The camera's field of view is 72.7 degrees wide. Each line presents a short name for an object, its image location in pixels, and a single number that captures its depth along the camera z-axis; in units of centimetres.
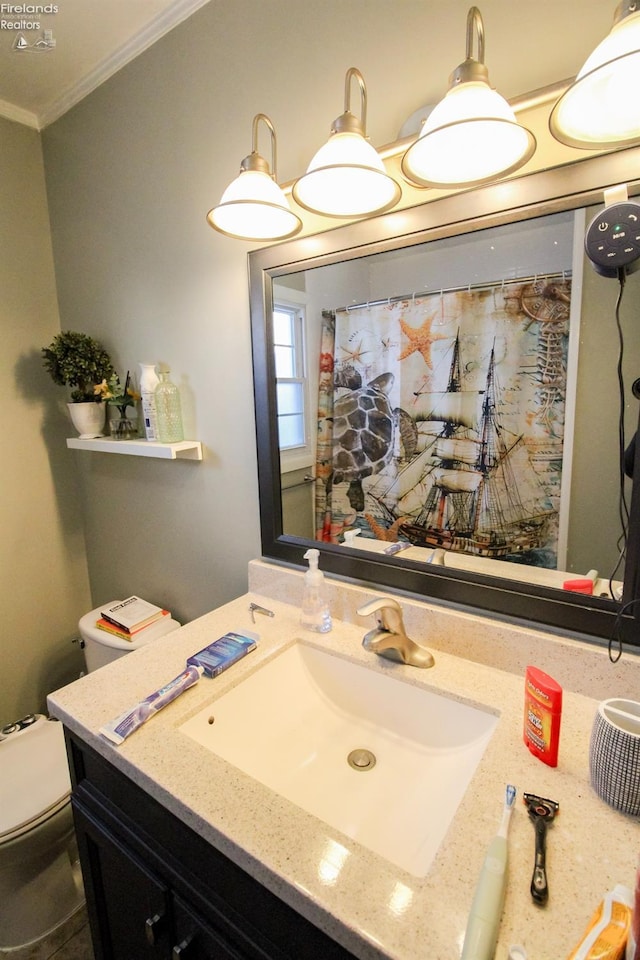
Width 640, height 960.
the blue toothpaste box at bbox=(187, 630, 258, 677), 88
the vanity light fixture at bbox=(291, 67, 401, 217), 75
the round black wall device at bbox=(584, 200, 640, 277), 66
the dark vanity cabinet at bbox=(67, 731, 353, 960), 57
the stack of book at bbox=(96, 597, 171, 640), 143
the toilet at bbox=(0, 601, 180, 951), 117
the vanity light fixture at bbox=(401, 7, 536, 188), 61
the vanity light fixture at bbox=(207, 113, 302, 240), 87
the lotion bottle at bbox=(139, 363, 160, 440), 137
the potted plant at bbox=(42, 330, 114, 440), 151
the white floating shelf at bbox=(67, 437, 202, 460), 128
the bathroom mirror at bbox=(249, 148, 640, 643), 75
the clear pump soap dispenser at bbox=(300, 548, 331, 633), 102
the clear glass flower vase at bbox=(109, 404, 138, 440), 154
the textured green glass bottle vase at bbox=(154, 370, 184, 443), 136
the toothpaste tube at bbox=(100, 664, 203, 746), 72
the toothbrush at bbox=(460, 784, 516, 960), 41
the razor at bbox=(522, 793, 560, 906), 47
